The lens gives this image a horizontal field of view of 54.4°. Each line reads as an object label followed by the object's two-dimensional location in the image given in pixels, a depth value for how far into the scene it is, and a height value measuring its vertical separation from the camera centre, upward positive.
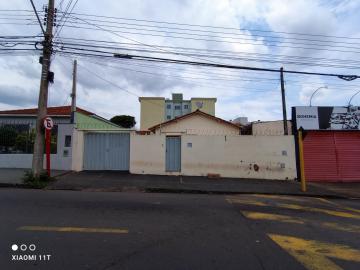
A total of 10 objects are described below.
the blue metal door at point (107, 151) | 18.91 +1.24
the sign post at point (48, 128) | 14.55 +1.91
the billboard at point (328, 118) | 19.91 +3.13
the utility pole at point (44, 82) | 14.80 +3.90
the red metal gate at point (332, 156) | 19.56 +0.95
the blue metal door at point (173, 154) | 18.92 +1.06
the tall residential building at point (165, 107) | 64.38 +12.41
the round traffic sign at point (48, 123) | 14.52 +2.13
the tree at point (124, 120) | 67.50 +10.43
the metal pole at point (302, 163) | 15.22 +0.44
